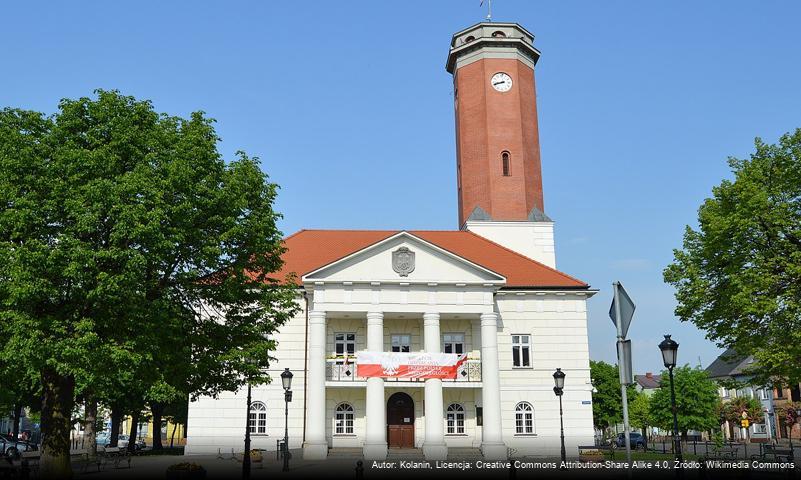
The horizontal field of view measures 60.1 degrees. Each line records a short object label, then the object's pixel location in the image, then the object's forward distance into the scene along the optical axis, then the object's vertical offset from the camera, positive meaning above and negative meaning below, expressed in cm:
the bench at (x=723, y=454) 3049 -294
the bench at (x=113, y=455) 3053 -300
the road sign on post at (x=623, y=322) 1084 +108
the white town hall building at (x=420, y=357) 3456 +193
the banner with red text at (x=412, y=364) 3450 +150
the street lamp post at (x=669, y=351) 1609 +95
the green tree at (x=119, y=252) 1884 +428
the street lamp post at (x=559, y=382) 2867 +46
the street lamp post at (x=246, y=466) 2131 -210
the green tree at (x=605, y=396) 8156 -38
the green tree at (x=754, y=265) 2484 +477
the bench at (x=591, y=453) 3238 -283
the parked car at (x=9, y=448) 3725 -258
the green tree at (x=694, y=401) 5028 -68
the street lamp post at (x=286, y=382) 2666 +58
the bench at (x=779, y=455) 2659 -251
